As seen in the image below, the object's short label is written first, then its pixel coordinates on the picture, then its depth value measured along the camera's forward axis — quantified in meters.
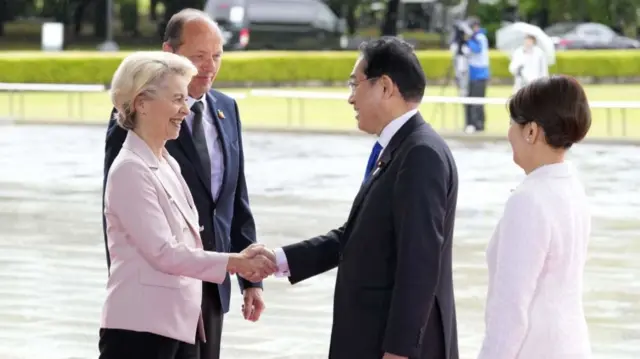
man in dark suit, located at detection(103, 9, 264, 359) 5.20
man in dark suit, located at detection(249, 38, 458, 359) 4.34
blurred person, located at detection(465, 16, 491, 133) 23.62
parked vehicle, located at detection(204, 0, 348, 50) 40.97
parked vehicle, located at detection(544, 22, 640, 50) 46.94
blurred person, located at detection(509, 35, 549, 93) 24.11
